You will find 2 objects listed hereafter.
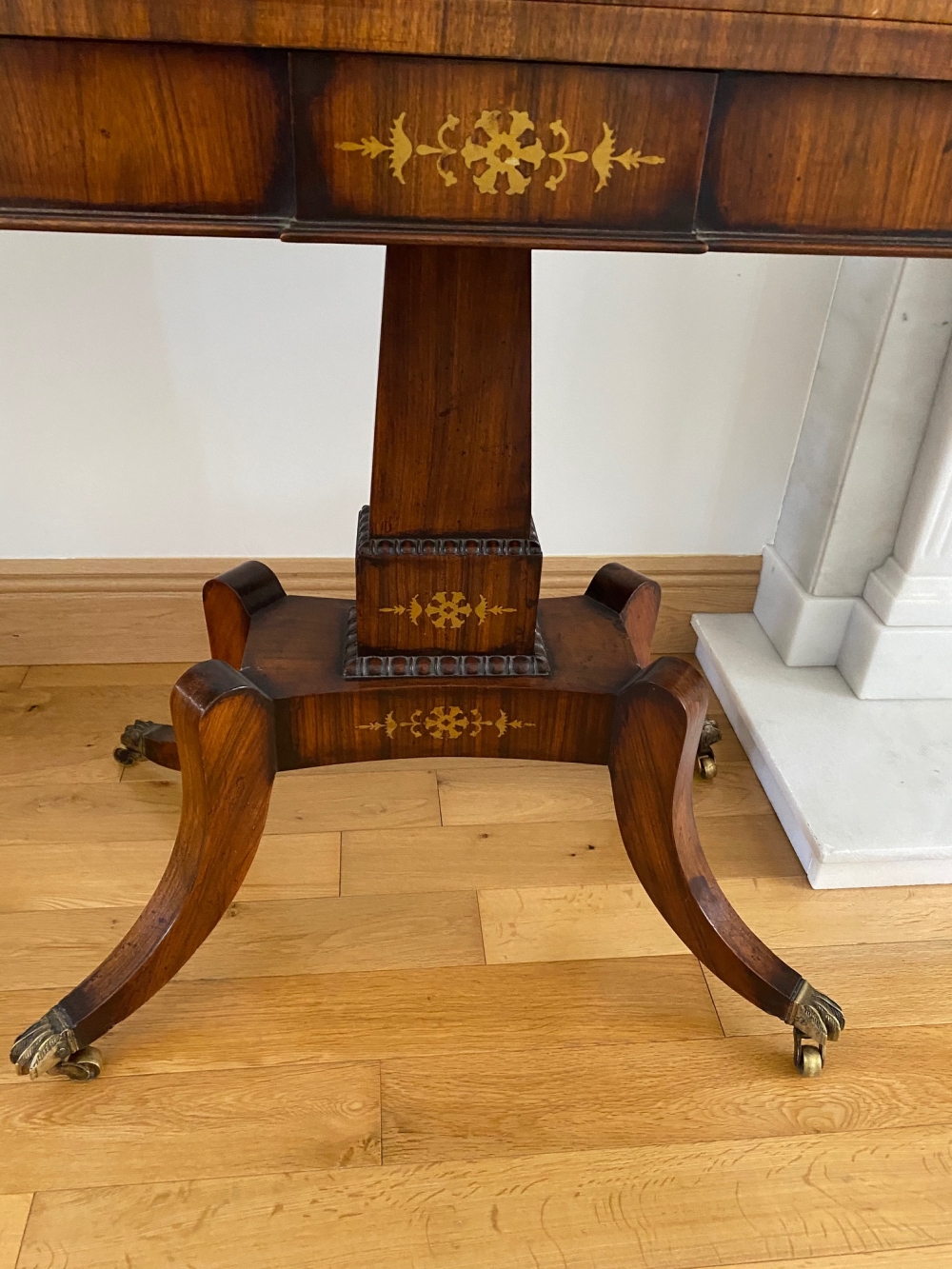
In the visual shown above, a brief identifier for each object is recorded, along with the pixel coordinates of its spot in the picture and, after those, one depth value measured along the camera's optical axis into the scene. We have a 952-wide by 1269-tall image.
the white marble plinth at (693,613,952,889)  1.02
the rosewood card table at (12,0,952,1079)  0.46
